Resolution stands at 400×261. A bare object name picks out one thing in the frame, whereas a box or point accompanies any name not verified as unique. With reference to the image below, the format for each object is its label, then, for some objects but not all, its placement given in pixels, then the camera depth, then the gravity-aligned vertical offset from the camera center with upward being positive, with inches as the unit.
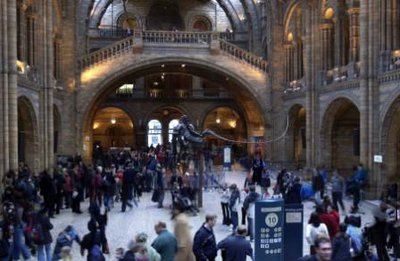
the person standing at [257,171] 881.8 -69.4
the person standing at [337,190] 657.0 -77.2
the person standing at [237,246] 314.5 -70.9
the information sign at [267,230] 370.9 -71.9
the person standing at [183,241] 336.5 -72.0
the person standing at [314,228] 341.4 -68.3
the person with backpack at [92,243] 317.1 -73.9
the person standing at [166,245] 322.3 -71.4
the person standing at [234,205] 553.0 -79.6
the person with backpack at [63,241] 358.6 -75.5
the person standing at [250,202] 512.4 -73.2
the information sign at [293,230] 400.8 -78.1
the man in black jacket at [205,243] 343.6 -75.1
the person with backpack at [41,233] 409.7 -80.3
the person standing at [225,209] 588.1 -89.8
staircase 1140.5 +193.0
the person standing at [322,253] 211.9 -50.8
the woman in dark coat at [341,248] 272.1 -64.9
